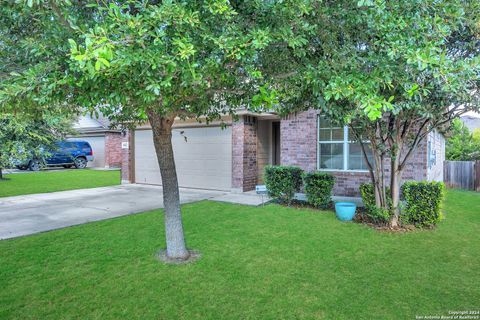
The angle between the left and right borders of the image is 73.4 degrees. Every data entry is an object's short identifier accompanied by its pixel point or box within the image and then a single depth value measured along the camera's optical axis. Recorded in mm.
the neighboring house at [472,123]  25966
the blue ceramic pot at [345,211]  7020
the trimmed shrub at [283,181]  8602
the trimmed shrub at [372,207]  6488
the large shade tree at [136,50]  2373
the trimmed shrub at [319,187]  8070
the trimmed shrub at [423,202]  6422
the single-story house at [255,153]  8961
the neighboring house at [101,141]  22203
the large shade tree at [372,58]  2852
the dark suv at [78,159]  20125
